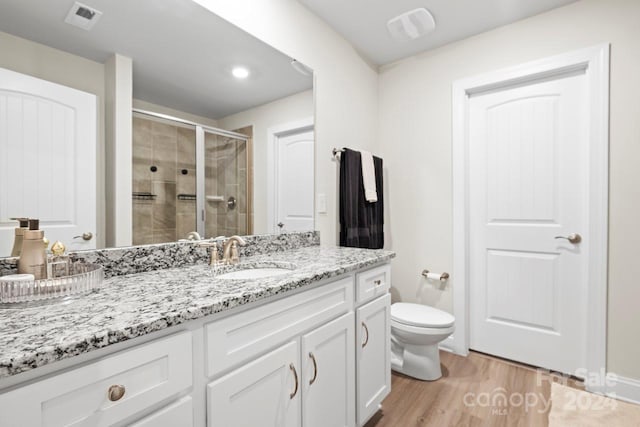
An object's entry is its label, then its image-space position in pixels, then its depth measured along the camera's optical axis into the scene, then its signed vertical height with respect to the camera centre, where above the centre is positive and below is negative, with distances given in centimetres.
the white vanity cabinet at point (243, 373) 59 -42
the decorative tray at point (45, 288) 78 -20
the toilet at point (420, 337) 194 -80
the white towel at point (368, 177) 235 +24
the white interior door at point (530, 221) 200 -8
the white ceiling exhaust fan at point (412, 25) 206 +125
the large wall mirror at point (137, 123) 98 +34
